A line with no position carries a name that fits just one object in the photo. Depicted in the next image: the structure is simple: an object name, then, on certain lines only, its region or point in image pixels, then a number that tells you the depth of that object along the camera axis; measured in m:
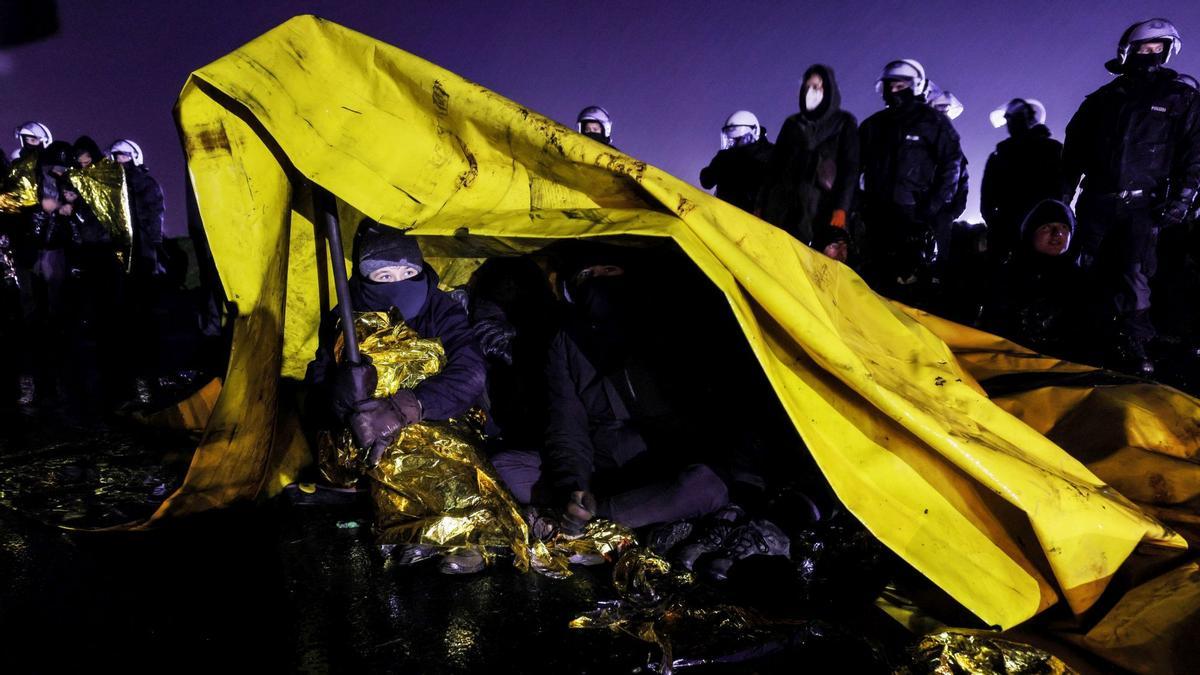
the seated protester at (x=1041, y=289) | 4.17
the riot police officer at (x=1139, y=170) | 4.82
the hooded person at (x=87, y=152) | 7.96
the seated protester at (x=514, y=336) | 3.54
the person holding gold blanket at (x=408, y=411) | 2.59
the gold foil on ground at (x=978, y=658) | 1.73
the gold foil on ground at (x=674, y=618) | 1.99
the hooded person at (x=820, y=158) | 5.40
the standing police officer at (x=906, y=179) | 5.37
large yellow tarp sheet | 1.97
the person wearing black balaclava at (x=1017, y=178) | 6.46
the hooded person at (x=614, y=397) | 3.02
